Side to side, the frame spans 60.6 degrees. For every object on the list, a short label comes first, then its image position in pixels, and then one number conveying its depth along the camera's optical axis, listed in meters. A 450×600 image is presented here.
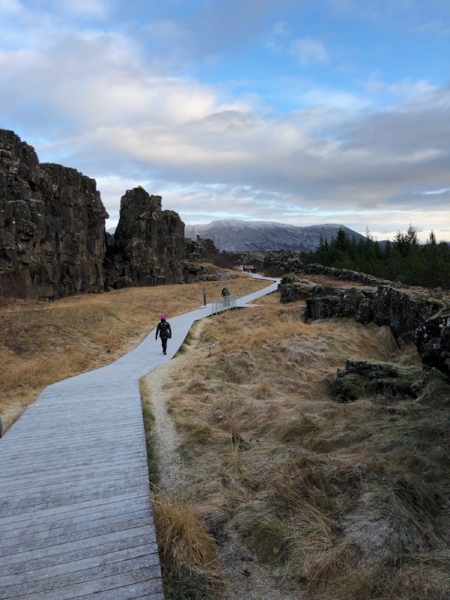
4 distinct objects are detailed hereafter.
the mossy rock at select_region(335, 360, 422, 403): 8.75
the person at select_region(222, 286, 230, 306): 28.85
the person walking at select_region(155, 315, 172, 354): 15.37
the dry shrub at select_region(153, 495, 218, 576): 4.22
